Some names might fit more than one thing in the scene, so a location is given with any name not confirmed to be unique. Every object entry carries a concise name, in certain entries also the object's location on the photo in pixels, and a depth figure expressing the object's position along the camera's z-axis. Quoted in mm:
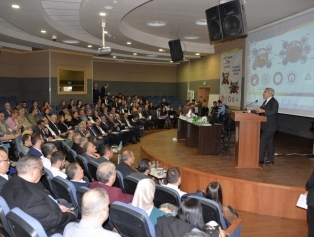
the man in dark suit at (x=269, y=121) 5676
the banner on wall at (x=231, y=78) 11336
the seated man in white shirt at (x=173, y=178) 3570
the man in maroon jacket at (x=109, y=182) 3197
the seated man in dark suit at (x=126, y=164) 4305
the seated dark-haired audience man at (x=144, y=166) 4133
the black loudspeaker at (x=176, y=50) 9711
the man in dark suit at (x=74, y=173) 3576
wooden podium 5504
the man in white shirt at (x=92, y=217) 2052
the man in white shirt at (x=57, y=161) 4117
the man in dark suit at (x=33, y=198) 2594
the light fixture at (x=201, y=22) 8985
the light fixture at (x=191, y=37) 11773
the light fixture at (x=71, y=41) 11088
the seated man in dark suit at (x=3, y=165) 3380
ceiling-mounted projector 8203
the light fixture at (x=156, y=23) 9328
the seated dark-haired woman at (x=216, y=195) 3238
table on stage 7020
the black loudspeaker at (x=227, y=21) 5789
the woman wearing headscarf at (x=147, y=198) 2801
